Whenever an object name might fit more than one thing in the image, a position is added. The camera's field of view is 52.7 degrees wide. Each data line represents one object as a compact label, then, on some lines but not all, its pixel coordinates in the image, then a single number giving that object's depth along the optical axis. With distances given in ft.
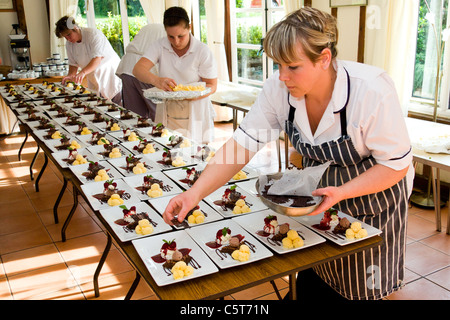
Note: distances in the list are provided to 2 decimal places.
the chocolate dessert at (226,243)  4.95
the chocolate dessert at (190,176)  7.22
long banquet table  4.33
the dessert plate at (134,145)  9.03
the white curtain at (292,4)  15.31
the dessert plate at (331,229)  5.04
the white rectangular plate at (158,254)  4.48
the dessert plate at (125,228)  5.39
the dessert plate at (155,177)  6.79
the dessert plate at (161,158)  8.11
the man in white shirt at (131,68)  16.80
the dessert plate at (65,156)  8.30
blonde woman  4.51
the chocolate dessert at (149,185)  6.93
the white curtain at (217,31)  20.33
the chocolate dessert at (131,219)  5.59
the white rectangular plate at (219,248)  4.77
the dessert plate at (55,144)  9.29
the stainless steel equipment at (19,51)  21.94
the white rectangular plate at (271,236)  5.01
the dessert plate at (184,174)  7.20
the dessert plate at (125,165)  7.83
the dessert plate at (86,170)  7.48
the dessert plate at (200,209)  5.71
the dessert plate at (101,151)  8.77
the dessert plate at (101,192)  6.38
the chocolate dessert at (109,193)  6.53
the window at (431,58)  12.18
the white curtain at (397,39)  12.02
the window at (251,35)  18.79
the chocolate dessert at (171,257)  4.67
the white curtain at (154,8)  23.50
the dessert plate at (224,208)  6.08
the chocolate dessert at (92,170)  7.52
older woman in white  16.30
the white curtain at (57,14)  23.99
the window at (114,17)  25.59
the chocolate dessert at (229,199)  6.23
